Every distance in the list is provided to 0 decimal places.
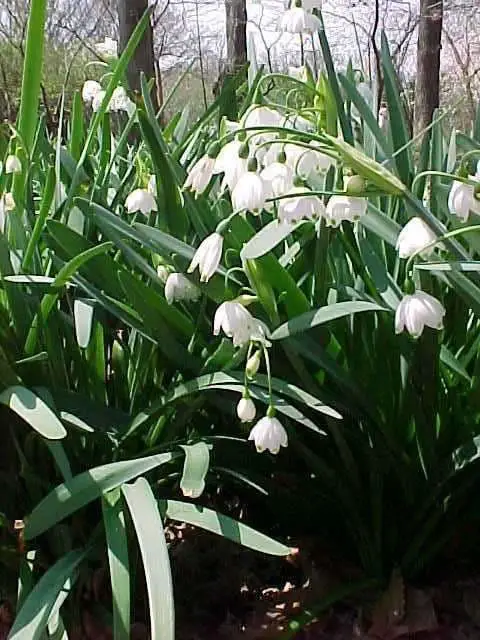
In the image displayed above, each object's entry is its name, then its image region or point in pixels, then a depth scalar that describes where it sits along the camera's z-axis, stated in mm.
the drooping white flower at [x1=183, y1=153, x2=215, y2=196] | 839
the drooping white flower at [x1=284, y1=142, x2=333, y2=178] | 842
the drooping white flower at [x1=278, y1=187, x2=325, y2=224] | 785
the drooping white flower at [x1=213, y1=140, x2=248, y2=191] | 783
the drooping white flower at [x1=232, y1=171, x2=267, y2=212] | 746
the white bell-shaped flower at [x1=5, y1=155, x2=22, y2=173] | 1070
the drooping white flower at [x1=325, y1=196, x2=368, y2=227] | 780
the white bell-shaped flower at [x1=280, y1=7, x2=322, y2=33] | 936
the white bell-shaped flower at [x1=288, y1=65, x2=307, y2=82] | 1227
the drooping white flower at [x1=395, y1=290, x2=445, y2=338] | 740
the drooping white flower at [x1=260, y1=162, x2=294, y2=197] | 778
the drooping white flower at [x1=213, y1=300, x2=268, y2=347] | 786
